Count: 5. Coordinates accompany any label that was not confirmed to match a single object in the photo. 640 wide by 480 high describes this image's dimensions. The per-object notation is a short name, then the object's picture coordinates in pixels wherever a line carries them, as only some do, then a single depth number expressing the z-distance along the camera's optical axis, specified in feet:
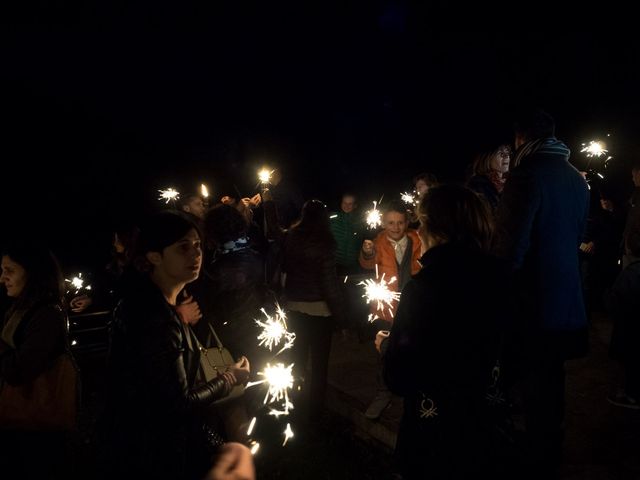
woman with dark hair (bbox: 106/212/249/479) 7.64
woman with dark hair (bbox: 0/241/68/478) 11.15
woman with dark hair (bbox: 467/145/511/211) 17.75
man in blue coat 11.26
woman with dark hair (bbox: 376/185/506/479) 7.78
